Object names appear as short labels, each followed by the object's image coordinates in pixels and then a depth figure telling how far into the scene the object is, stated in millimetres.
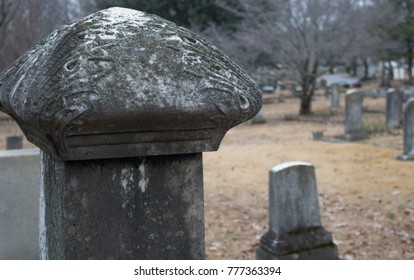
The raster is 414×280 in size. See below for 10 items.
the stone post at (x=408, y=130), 10531
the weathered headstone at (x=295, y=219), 5230
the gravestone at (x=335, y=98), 25016
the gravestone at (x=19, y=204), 4188
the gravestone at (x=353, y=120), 13841
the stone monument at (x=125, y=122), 1628
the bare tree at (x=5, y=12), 12633
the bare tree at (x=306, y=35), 21297
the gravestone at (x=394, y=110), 15870
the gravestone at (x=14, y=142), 11227
